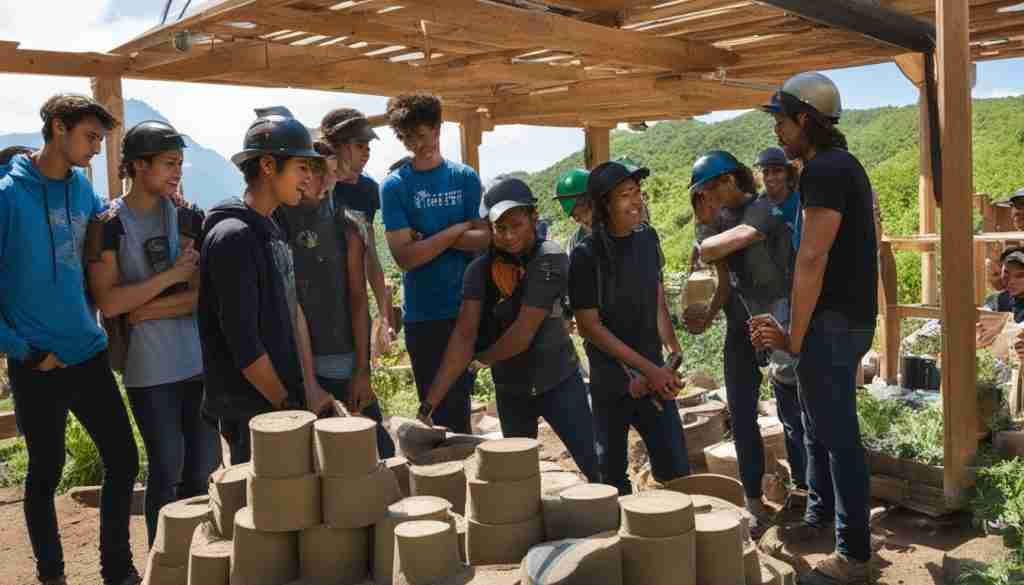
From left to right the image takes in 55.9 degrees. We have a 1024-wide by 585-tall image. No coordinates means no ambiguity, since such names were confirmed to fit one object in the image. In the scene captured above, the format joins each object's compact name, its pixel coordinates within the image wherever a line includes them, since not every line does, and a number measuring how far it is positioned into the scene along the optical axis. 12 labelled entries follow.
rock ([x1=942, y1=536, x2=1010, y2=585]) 3.98
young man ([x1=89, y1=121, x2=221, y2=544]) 3.83
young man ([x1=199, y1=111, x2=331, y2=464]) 3.08
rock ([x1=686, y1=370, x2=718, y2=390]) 7.47
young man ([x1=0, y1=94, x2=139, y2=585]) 3.80
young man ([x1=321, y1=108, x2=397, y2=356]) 4.62
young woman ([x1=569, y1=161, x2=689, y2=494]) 4.08
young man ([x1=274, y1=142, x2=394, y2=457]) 3.92
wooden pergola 4.66
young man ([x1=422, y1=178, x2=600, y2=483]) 3.95
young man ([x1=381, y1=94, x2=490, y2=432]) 4.37
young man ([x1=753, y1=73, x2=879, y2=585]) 3.68
